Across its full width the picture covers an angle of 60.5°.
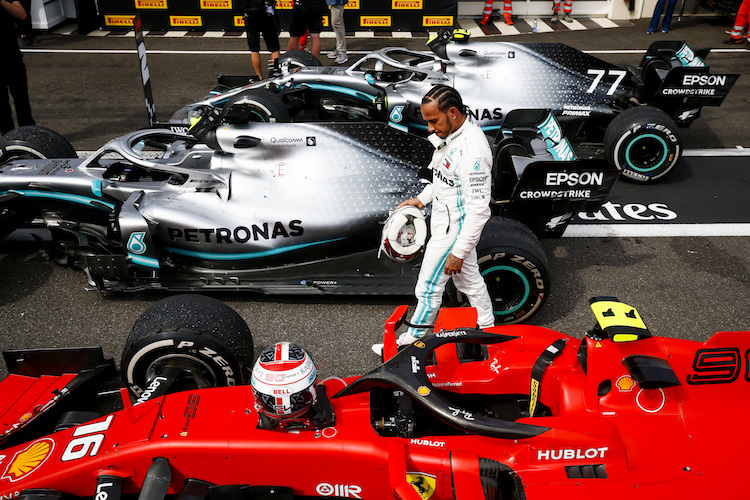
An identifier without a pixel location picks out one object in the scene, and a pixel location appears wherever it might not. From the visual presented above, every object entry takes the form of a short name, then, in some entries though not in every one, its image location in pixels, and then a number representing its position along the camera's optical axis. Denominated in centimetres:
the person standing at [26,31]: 1262
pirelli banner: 1377
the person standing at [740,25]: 1243
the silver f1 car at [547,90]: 721
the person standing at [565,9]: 1451
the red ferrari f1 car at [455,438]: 302
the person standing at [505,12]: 1441
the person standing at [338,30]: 1122
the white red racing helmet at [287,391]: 303
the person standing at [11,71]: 728
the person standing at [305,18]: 1034
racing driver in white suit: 383
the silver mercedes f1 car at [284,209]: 490
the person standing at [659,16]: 1327
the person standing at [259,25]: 948
